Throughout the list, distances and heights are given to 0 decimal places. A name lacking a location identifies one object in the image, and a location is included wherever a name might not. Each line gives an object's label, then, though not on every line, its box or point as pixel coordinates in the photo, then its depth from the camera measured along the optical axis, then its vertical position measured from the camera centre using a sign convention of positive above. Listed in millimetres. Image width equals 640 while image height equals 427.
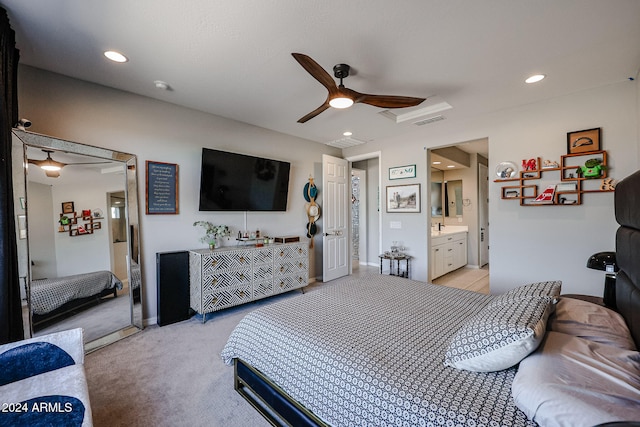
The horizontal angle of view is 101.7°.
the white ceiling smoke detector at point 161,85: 2589 +1315
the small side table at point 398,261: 4160 -863
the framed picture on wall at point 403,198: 4180 +202
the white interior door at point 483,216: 5656 -162
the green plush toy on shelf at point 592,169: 2664 +391
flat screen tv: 3344 +431
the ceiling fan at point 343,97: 1990 +1023
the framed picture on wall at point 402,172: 4215 +634
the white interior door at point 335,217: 4648 -118
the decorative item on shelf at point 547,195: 2936 +141
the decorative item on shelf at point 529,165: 3059 +509
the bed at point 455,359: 872 -707
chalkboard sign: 3014 +313
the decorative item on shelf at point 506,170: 3225 +477
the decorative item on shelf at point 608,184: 2625 +225
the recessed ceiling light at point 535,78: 2482 +1259
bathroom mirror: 5992 +380
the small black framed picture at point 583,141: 2709 +699
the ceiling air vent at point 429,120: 3537 +1255
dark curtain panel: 1525 +47
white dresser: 3014 -789
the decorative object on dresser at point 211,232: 3365 -246
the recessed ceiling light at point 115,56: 2098 +1315
